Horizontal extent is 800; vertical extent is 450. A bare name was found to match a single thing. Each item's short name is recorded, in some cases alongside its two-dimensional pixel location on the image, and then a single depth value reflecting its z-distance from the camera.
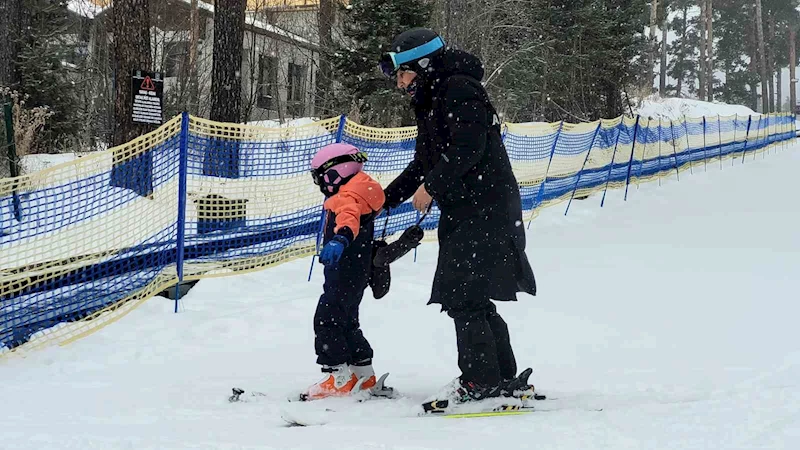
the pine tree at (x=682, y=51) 67.06
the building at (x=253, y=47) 23.80
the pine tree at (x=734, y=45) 58.18
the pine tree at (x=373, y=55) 18.08
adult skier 3.29
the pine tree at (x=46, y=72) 16.09
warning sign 9.40
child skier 3.69
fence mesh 4.63
